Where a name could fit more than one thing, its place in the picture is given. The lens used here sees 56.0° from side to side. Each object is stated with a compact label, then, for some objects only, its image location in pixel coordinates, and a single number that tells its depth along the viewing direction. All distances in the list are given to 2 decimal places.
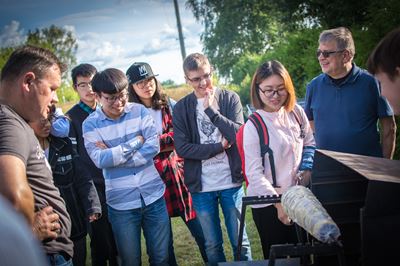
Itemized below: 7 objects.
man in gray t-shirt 1.42
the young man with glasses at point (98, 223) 3.51
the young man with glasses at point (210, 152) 3.09
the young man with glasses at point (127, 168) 2.97
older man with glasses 3.15
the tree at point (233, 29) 27.77
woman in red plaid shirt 3.56
